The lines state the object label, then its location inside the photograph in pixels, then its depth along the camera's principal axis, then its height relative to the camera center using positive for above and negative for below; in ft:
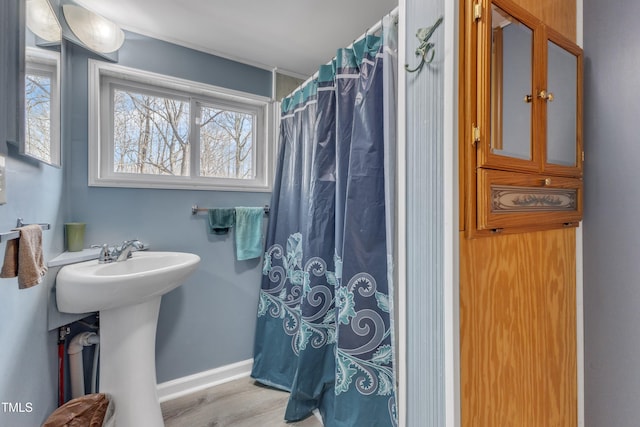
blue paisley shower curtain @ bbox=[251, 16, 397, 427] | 3.87 -0.46
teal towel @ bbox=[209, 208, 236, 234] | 5.96 -0.13
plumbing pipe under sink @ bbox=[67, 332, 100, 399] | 4.48 -2.40
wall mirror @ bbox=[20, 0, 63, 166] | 2.81 +1.49
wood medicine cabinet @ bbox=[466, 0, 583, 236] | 2.28 +0.89
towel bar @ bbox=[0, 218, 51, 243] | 1.98 -0.16
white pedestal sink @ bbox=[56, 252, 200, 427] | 3.62 -1.55
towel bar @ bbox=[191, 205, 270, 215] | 5.87 +0.10
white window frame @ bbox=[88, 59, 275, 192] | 4.99 +1.90
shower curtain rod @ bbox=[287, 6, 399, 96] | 3.60 +2.62
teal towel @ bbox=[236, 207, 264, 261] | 6.25 -0.43
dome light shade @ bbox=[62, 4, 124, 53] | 4.39 +3.08
